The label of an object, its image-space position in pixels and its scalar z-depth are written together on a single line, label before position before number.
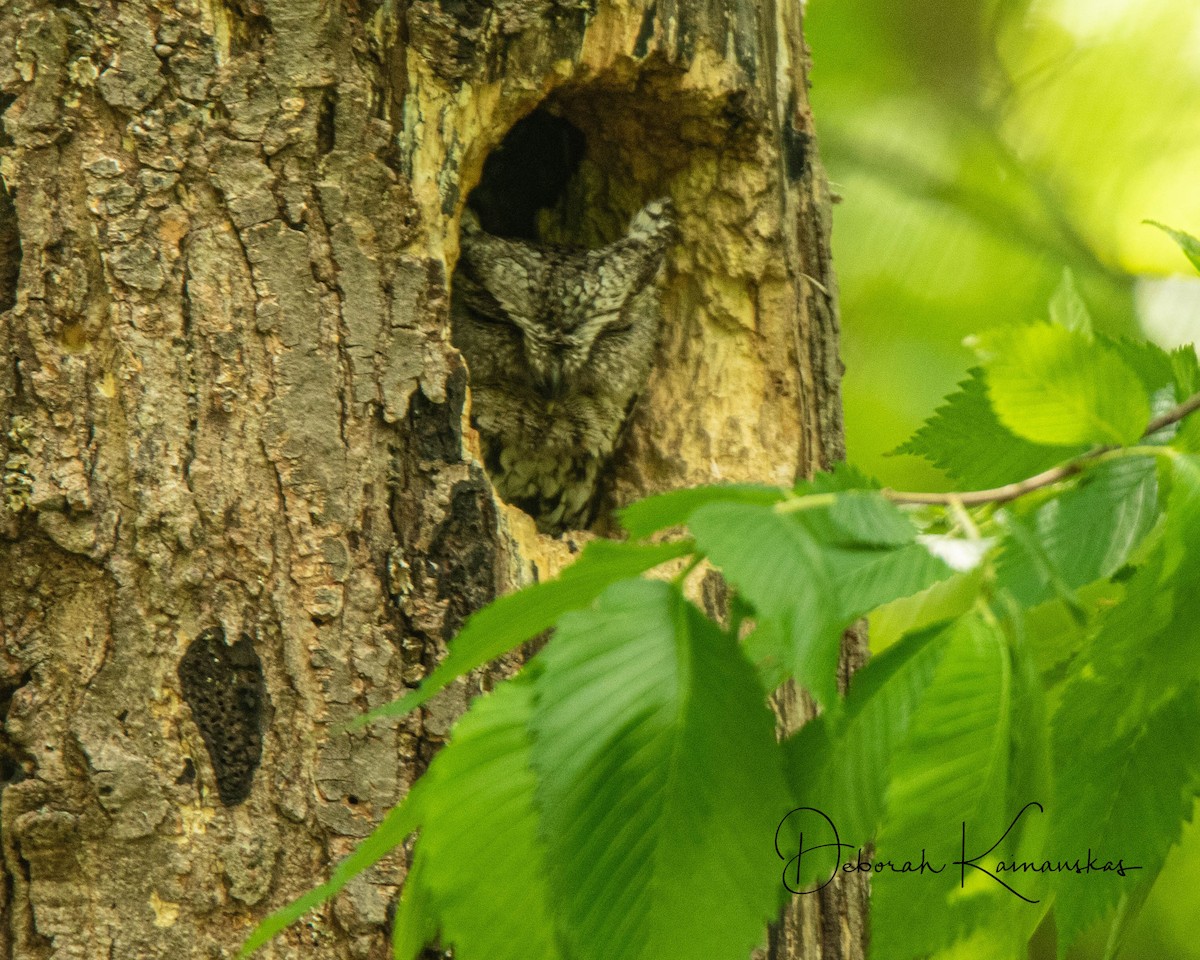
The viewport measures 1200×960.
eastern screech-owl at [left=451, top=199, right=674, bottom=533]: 11.29
